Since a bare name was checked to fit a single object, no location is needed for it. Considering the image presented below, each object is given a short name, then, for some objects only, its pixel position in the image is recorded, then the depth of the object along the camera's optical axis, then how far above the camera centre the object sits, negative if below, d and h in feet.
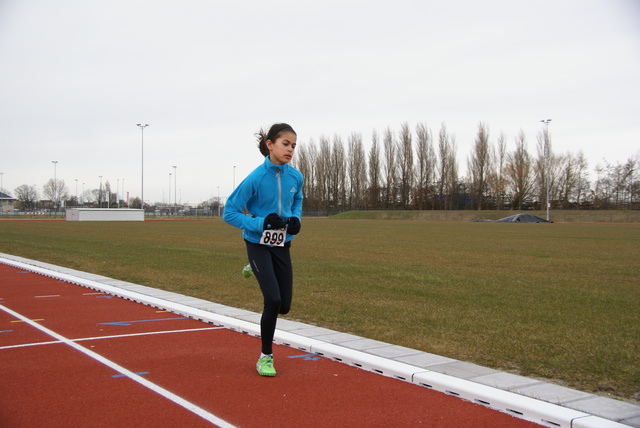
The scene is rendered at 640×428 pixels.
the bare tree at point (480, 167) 289.33 +20.56
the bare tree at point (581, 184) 284.82 +11.73
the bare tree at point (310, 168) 358.23 +25.00
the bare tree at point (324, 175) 355.56 +20.44
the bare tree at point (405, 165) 312.71 +23.55
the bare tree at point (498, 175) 290.35 +16.53
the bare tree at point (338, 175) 349.82 +20.04
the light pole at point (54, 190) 431.55 +14.18
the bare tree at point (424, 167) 306.35 +21.79
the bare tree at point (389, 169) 319.47 +21.69
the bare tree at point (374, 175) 326.65 +19.09
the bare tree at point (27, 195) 452.35 +11.20
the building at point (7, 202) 406.82 +6.13
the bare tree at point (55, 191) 437.01 +14.08
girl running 16.31 -0.32
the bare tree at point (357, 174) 337.52 +20.23
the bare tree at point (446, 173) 300.61 +18.32
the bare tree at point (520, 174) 282.77 +16.51
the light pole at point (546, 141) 239.87 +29.65
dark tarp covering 220.84 -4.21
